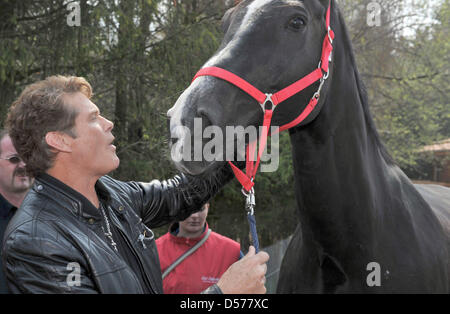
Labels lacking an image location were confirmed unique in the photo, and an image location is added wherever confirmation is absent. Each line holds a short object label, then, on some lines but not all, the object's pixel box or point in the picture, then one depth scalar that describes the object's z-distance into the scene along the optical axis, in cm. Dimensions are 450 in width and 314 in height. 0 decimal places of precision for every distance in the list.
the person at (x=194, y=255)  311
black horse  171
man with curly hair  147
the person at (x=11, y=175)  258
